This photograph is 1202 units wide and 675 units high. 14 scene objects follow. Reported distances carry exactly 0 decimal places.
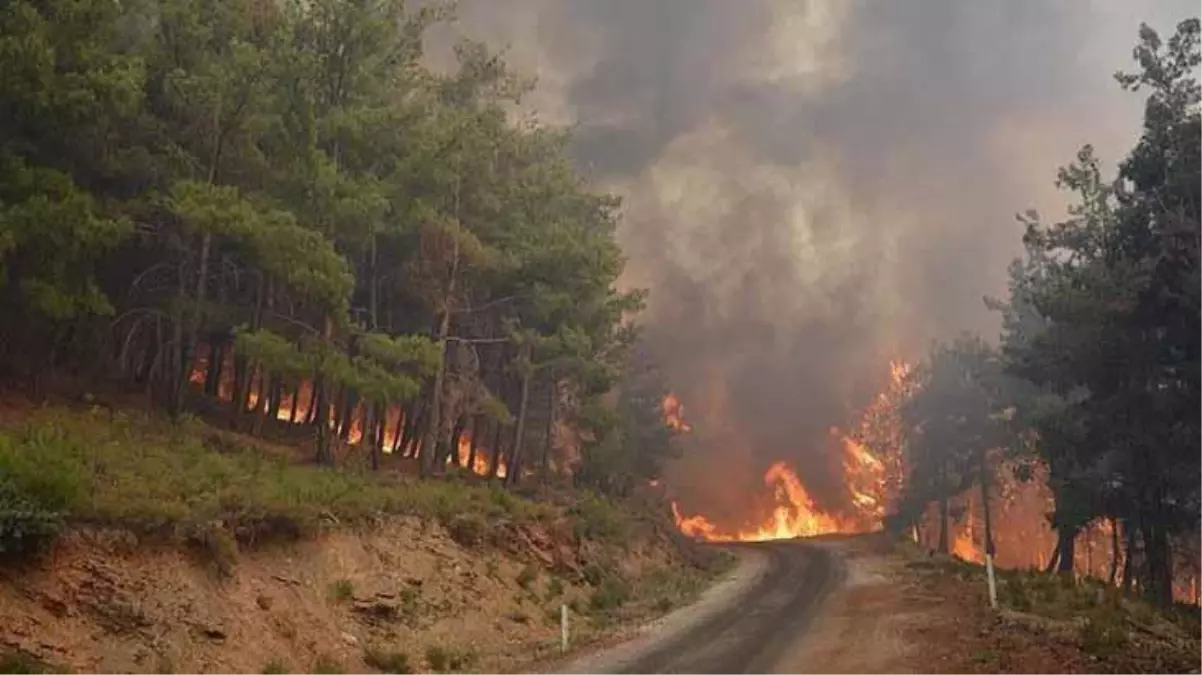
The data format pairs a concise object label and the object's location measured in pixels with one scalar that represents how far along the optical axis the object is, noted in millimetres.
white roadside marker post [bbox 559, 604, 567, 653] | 19016
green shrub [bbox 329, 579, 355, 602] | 16831
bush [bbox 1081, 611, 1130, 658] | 14827
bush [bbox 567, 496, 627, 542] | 30303
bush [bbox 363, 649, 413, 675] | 15656
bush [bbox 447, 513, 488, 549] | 22859
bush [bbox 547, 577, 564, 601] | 23734
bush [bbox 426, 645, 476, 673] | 16438
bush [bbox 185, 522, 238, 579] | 14430
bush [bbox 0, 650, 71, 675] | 10180
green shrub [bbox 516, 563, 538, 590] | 23241
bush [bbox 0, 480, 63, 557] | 11375
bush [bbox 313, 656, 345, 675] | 14289
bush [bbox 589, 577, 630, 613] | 25105
